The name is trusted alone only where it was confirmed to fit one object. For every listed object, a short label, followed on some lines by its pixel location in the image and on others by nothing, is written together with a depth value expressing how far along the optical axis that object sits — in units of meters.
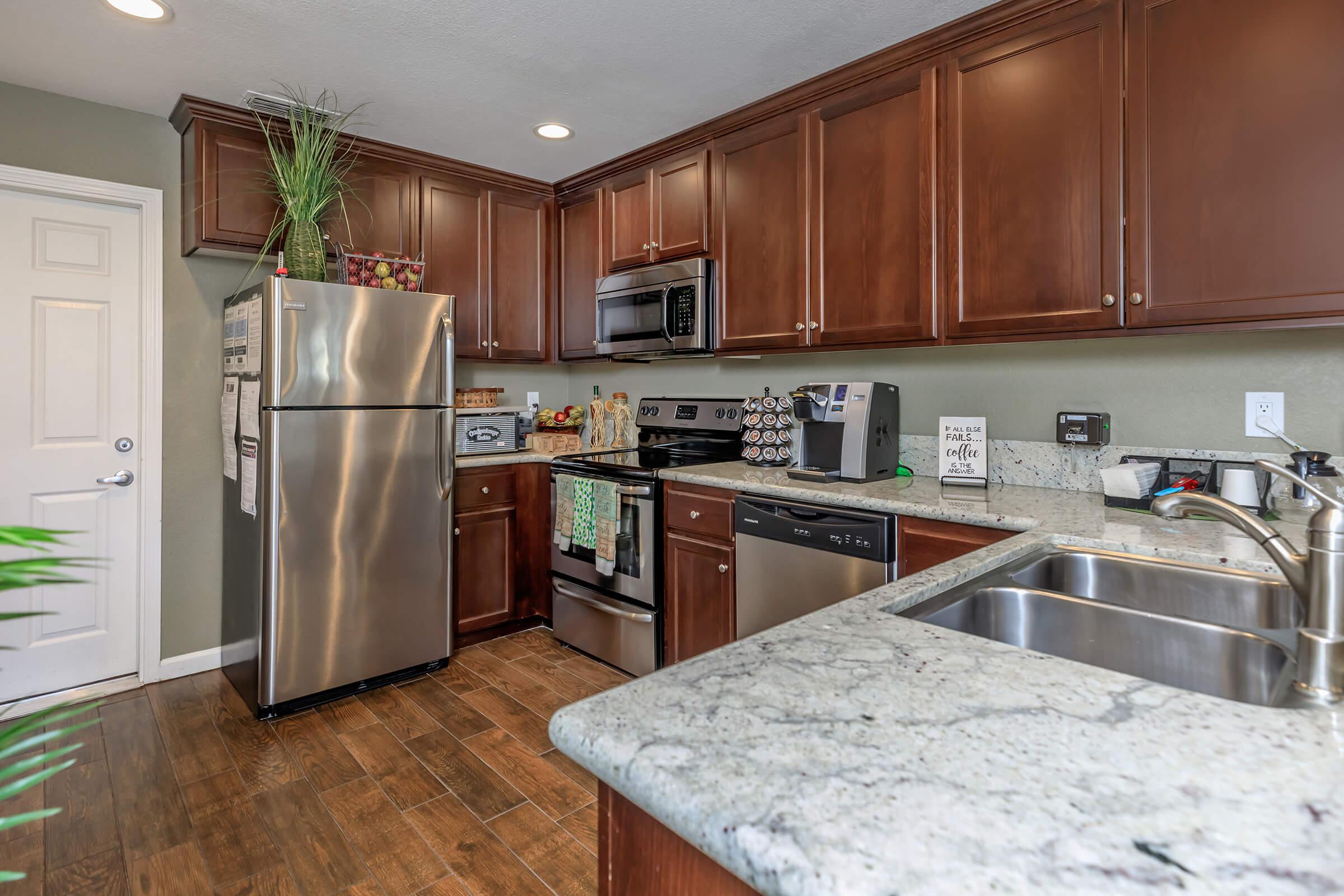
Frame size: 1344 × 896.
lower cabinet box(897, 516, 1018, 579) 1.94
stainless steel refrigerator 2.56
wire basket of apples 2.89
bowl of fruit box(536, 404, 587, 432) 3.89
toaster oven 3.39
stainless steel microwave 3.02
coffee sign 2.46
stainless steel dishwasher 2.16
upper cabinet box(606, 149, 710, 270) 3.05
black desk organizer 1.84
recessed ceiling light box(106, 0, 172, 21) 2.07
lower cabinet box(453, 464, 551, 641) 3.25
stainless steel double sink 0.99
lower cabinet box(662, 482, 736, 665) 2.61
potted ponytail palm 2.70
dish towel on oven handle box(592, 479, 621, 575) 2.95
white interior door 2.70
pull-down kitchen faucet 0.80
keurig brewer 2.44
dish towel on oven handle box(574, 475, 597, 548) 3.07
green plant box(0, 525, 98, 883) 0.37
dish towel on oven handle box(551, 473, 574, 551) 3.20
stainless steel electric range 2.87
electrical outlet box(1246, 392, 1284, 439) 1.93
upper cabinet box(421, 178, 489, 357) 3.40
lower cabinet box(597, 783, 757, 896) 0.61
